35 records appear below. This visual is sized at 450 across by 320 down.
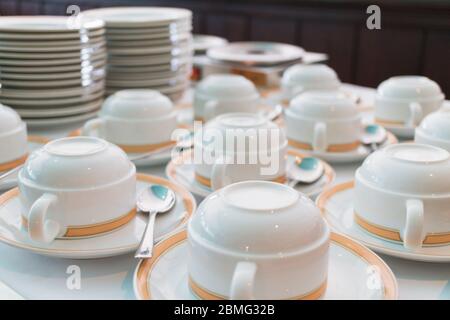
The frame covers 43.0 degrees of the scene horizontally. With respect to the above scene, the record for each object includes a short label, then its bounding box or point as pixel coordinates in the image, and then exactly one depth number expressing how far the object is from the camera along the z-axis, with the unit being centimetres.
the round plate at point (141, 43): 109
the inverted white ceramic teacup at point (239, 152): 69
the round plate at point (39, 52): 93
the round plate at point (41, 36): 93
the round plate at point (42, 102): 96
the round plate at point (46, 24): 93
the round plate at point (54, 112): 97
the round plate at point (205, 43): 149
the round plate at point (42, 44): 93
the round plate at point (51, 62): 94
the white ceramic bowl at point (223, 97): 100
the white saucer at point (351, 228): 55
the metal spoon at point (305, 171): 75
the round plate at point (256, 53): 131
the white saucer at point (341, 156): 84
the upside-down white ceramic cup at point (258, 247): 44
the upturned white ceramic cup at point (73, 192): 57
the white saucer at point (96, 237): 55
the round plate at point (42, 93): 96
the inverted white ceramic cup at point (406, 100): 97
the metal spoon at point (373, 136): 89
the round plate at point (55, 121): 97
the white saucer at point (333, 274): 48
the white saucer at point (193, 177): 72
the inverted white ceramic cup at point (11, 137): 75
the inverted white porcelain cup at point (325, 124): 86
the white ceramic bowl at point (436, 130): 74
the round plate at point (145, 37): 109
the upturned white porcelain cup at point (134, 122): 85
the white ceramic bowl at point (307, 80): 114
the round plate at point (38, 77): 95
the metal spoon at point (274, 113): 104
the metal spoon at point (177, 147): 83
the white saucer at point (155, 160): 82
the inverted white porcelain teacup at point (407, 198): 56
